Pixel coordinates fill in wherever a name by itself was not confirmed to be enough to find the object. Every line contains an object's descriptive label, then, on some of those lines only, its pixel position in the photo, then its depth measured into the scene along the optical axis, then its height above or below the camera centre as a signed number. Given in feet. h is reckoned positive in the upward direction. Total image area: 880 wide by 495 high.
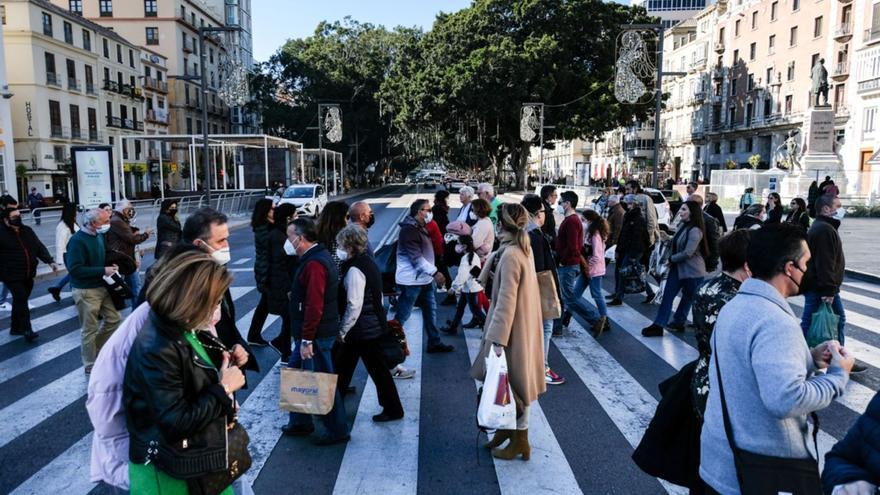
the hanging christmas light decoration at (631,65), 53.11 +9.52
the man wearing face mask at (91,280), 19.35 -3.33
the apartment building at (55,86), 126.62 +20.34
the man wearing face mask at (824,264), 18.53 -2.80
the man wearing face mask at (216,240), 12.17 -1.37
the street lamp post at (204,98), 61.52 +7.94
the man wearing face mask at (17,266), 23.86 -3.55
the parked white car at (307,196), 77.46 -2.81
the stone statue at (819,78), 95.04 +14.81
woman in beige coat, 13.21 -3.28
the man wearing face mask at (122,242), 21.61 -2.36
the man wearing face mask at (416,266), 21.68 -3.24
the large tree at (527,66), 119.44 +21.58
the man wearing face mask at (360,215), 19.66 -1.30
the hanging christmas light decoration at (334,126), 112.21 +9.10
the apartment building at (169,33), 195.62 +46.52
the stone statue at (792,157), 100.05 +2.63
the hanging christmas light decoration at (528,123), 108.17 +9.14
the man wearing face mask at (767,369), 6.86 -2.26
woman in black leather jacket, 6.93 -2.47
